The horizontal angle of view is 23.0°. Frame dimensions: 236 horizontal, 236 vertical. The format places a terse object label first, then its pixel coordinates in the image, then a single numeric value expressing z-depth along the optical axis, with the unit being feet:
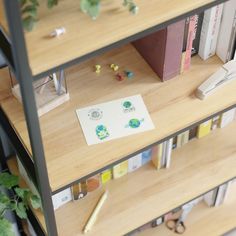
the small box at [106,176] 5.65
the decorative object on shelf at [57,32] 3.65
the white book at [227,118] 6.14
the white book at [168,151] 5.58
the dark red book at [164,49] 4.64
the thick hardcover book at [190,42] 4.77
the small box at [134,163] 5.70
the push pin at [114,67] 5.07
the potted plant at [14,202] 5.06
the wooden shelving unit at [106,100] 3.64
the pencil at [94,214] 5.40
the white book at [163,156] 5.61
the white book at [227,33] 4.87
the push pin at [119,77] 4.99
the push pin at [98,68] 5.06
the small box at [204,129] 6.05
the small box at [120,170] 5.67
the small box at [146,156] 5.76
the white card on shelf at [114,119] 4.67
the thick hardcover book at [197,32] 4.89
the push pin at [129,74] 5.01
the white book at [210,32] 4.90
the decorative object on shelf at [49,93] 4.76
